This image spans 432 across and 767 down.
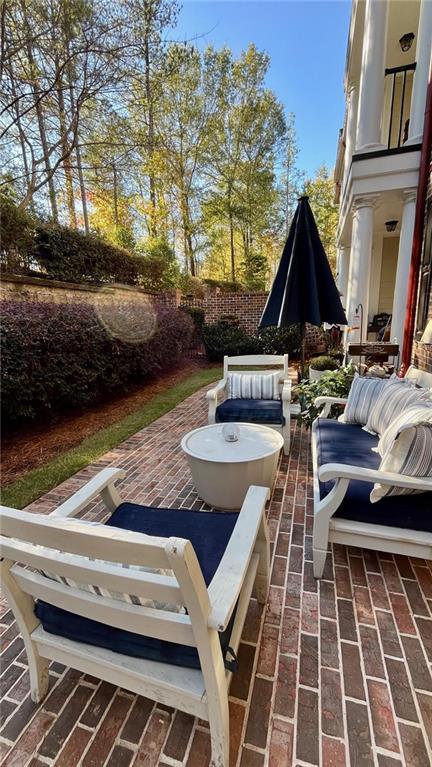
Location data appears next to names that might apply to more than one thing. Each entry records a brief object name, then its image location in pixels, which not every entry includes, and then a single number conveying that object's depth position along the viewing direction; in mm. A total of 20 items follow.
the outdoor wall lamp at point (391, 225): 6352
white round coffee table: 2289
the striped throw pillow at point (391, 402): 2311
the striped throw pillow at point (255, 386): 3777
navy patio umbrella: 3543
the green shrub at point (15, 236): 4996
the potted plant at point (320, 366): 5101
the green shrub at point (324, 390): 3572
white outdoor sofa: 1668
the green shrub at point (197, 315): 9766
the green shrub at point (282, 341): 8203
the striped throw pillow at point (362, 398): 2811
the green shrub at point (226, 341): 8570
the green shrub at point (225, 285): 12031
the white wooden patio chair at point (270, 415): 3295
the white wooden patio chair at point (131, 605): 791
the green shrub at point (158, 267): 9336
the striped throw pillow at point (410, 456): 1640
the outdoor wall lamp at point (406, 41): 5332
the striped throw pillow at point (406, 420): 1691
